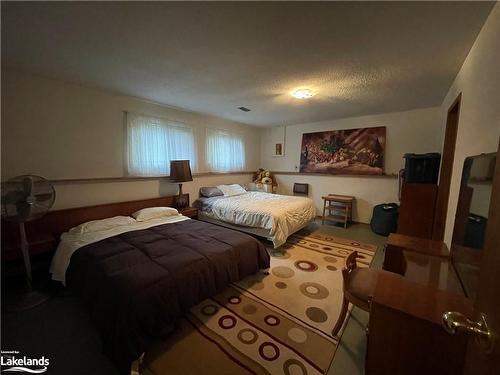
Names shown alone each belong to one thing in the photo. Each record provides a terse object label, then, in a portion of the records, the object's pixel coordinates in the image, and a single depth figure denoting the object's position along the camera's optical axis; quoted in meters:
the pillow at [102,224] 2.41
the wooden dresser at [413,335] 0.89
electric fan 1.92
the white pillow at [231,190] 4.39
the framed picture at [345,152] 4.08
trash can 3.68
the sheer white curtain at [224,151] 4.44
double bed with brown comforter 1.32
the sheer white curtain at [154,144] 3.19
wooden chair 1.46
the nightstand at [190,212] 3.60
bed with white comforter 3.00
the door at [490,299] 0.51
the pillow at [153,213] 2.94
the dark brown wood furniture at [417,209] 2.76
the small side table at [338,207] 4.25
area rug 1.37
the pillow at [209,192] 4.12
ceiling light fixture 2.75
